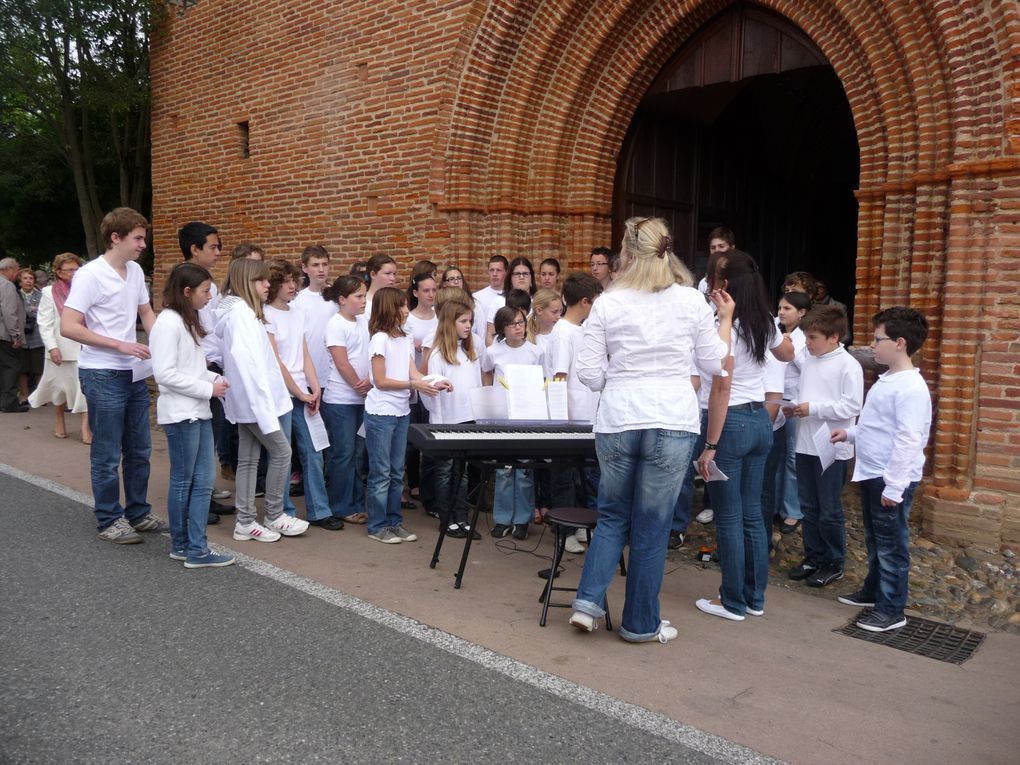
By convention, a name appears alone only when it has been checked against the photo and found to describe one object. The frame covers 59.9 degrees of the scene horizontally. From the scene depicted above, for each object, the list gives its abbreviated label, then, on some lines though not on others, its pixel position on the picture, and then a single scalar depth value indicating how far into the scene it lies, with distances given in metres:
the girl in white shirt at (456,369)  6.16
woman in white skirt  9.45
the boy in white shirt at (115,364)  5.56
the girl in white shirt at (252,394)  5.50
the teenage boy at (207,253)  6.45
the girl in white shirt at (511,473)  6.21
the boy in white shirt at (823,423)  5.38
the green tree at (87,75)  13.43
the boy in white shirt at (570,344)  6.01
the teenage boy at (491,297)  7.89
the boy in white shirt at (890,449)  4.64
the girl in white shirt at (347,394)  6.26
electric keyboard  4.81
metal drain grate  4.47
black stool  4.54
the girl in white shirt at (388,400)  5.91
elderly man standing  11.21
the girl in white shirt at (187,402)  5.18
